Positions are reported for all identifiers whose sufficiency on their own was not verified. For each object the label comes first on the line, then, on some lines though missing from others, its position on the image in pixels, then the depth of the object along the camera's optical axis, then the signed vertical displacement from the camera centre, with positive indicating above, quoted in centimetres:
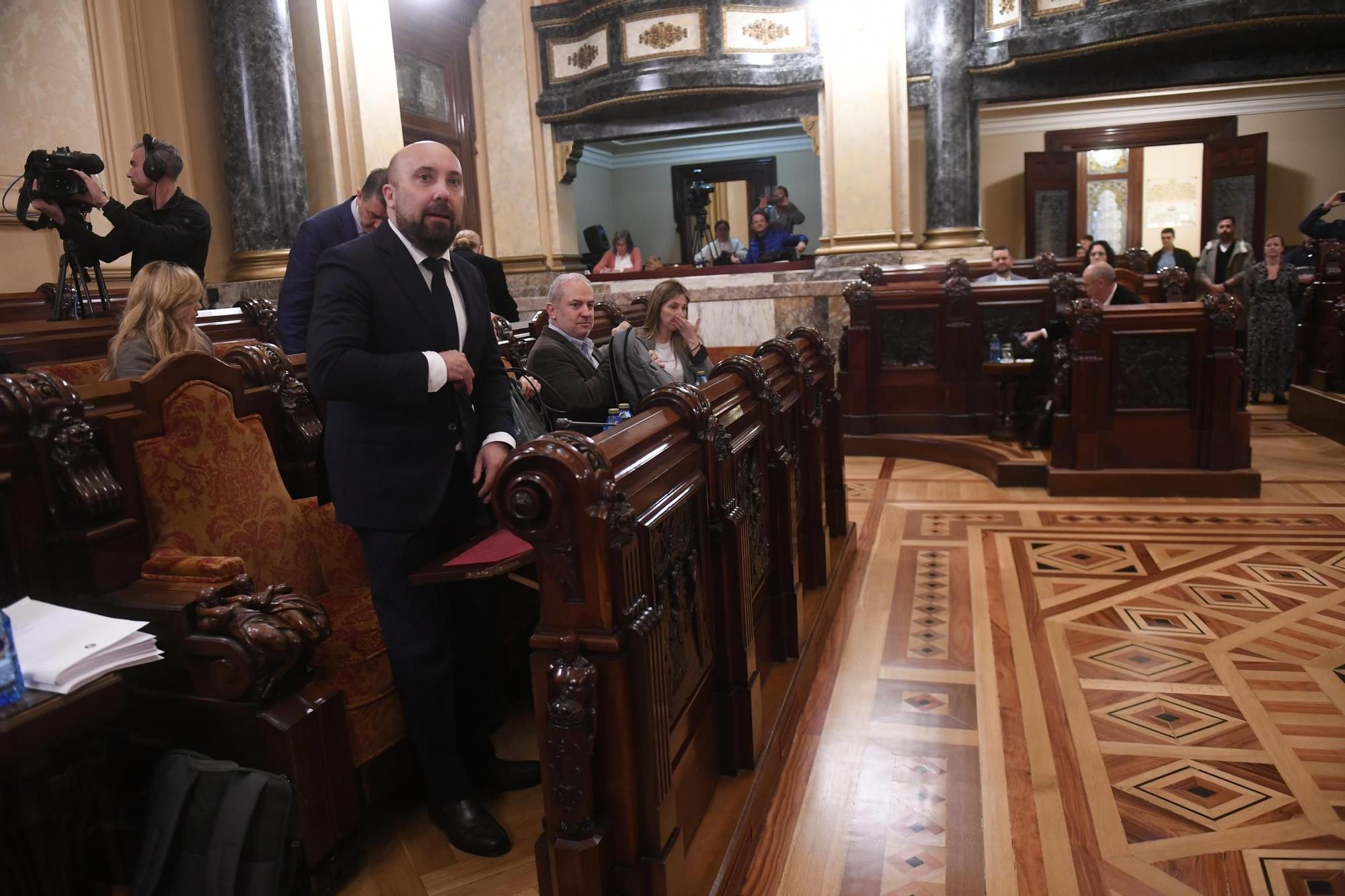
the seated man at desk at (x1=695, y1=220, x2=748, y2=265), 948 +37
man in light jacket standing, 796 +5
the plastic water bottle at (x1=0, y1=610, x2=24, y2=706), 144 -49
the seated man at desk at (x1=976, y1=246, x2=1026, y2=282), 649 +5
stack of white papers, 151 -51
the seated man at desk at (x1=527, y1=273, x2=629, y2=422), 334 -20
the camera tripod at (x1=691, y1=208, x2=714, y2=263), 1068 +68
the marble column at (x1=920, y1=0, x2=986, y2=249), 839 +120
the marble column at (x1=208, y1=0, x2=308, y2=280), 621 +117
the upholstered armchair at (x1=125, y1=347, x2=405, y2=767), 213 -48
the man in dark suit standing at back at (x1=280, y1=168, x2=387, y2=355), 286 +21
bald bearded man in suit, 192 -23
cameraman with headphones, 338 +35
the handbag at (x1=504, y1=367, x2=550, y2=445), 266 -32
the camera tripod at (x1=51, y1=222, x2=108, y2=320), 371 +15
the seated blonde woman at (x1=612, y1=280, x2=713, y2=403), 389 -17
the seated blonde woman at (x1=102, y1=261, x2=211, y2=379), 255 +0
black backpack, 174 -91
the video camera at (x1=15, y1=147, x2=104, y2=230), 350 +53
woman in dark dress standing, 679 -42
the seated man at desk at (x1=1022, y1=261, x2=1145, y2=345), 496 -10
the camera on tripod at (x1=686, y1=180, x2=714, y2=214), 1026 +98
